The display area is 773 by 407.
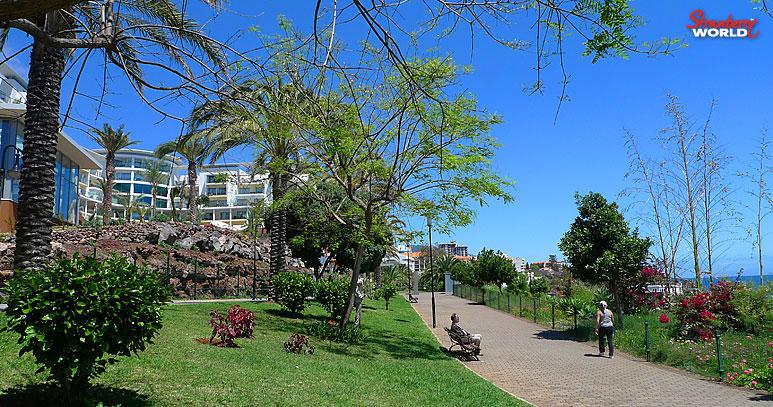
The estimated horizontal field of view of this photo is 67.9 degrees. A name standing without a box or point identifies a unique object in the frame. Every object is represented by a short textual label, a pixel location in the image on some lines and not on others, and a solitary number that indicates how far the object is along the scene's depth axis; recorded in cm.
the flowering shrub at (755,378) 1061
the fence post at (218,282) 2357
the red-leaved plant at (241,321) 1219
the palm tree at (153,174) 7681
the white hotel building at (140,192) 8281
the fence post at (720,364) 1198
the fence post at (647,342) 1492
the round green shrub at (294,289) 1883
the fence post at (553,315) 2289
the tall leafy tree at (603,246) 1927
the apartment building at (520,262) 12450
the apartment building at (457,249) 17258
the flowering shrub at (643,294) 2147
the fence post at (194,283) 2165
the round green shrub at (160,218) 4794
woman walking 1552
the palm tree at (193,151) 2802
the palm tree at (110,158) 4166
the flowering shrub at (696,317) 1611
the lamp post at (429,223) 1609
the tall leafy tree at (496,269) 4634
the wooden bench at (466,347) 1495
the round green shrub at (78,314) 527
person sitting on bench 1505
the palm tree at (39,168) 1129
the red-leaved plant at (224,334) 1133
